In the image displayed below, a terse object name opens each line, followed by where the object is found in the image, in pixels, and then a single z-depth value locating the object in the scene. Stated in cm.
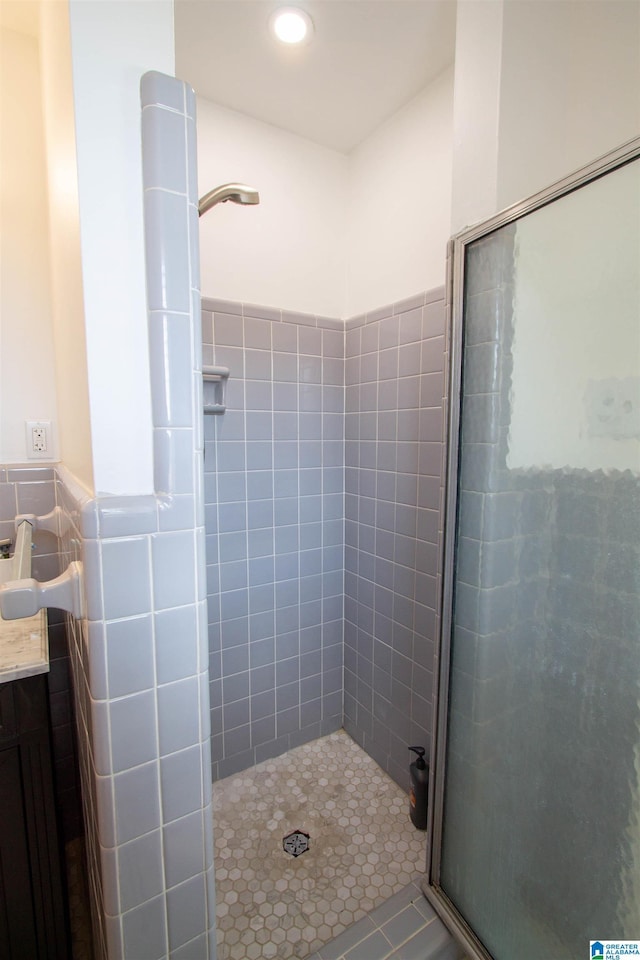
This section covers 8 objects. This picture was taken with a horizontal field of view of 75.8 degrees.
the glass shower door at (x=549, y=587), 78
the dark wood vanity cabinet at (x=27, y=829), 78
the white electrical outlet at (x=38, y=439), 127
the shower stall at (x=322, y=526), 148
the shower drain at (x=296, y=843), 136
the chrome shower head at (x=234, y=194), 68
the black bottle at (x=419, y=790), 139
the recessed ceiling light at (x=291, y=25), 113
